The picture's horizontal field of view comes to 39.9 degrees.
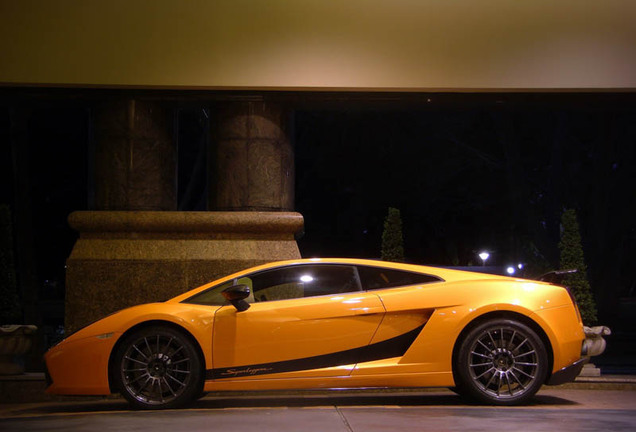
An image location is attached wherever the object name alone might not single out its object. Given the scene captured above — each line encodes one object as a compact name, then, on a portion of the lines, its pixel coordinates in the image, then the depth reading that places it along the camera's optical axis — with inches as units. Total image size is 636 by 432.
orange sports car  290.7
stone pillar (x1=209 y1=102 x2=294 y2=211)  431.8
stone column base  406.6
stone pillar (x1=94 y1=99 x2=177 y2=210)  428.8
